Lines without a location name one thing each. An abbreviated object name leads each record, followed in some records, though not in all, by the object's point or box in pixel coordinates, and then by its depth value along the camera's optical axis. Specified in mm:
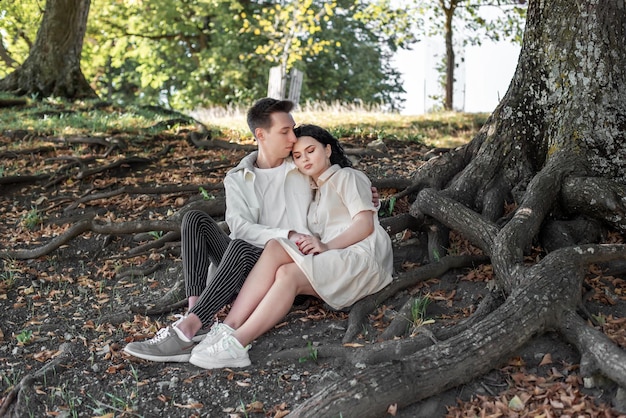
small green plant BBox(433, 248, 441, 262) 6317
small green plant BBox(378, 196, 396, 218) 7070
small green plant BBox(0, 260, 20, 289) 7344
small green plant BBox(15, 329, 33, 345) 6031
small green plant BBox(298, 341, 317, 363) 5086
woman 5207
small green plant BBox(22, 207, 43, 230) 8680
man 5348
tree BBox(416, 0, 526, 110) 19266
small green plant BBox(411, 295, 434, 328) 5325
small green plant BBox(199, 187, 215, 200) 8344
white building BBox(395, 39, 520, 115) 23841
